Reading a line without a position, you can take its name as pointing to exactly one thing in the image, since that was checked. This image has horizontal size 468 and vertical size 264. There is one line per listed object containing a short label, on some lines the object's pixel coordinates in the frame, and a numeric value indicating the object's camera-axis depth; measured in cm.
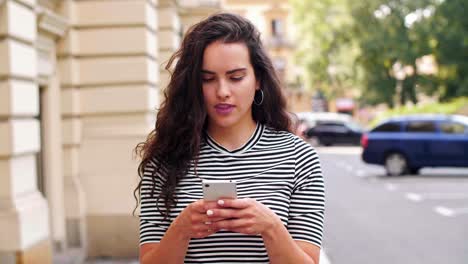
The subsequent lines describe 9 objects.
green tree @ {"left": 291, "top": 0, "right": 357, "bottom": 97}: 5059
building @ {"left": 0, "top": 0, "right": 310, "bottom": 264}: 1086
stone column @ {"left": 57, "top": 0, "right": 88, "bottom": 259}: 1104
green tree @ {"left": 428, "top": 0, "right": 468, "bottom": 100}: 4459
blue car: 2295
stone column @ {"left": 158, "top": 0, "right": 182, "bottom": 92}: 1484
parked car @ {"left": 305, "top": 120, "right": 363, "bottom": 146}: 4794
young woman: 256
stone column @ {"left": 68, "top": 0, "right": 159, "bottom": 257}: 1141
